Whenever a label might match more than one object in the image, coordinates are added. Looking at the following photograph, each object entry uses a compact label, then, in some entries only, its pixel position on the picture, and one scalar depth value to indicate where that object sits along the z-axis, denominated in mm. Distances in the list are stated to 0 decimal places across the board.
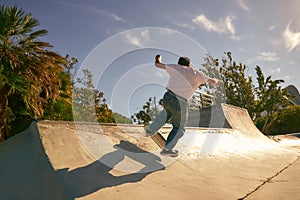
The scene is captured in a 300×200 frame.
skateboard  4312
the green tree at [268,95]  27562
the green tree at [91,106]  10169
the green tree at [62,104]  5574
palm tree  4184
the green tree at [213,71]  28125
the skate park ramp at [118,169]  2412
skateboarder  3717
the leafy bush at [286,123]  23250
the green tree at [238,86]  26969
